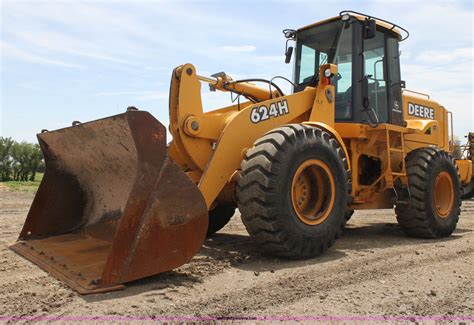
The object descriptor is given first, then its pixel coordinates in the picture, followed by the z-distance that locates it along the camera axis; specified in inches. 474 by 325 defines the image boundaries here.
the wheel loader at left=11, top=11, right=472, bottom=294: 132.0
